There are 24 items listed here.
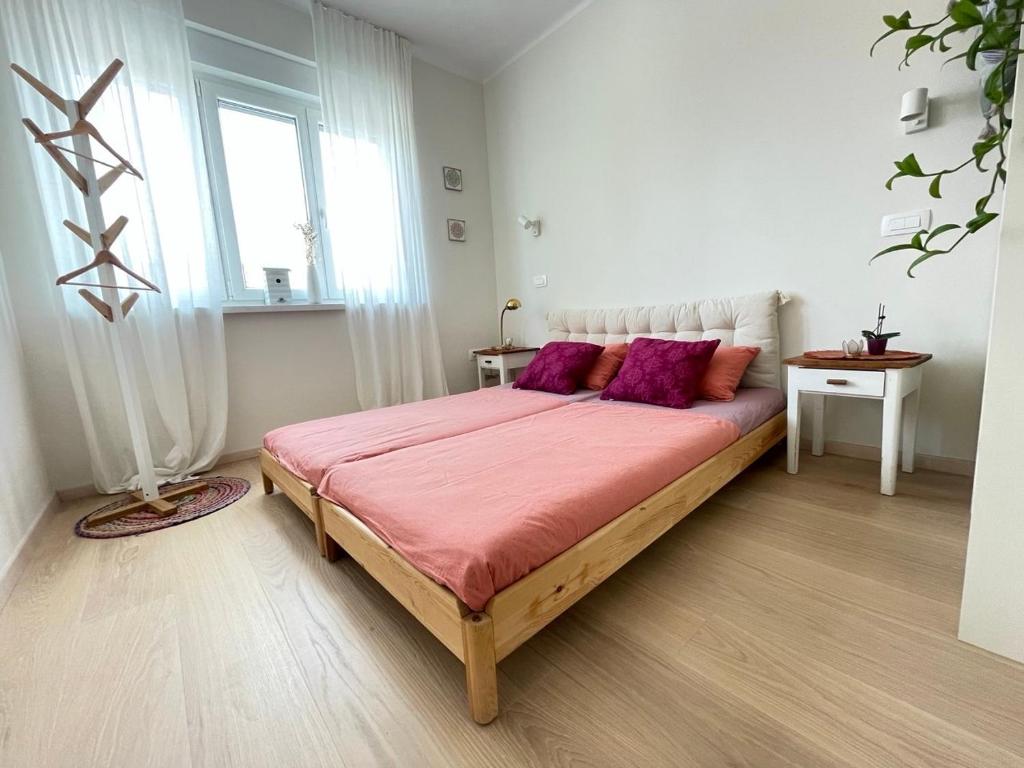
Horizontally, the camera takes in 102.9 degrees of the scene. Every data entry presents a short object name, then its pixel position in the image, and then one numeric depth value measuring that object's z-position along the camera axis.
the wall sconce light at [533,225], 3.45
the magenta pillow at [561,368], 2.54
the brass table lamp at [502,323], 3.40
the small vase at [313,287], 2.93
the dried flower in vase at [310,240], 2.91
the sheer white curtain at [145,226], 2.03
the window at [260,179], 2.64
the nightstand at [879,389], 1.65
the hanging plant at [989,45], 0.87
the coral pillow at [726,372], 2.10
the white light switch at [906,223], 1.83
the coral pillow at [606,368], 2.61
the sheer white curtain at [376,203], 2.85
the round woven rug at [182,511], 1.80
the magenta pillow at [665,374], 2.04
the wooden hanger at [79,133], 1.61
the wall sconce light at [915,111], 1.72
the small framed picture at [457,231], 3.60
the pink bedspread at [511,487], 0.90
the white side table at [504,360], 3.36
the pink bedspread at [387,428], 1.57
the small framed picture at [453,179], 3.54
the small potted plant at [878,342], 1.78
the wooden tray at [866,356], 1.69
